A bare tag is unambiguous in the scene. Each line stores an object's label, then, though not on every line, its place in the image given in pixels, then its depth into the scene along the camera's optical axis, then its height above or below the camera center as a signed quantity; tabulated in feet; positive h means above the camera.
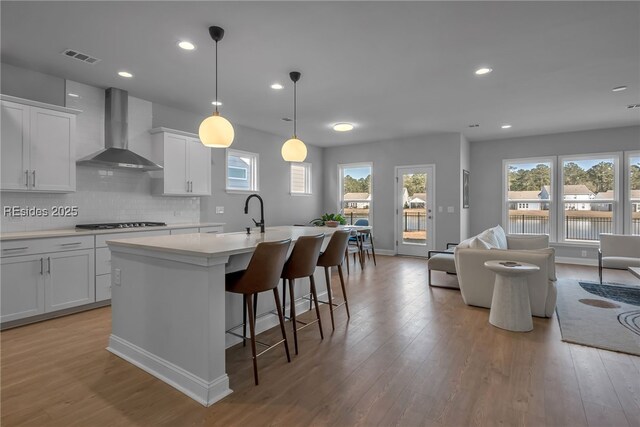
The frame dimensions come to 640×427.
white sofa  11.21 -2.19
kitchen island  6.71 -2.17
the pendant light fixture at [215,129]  9.48 +2.44
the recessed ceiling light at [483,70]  12.17 +5.35
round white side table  10.19 -2.72
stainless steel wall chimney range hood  13.61 +3.41
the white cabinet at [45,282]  10.33 -2.39
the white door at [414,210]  24.30 +0.19
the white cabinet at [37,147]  11.00 +2.35
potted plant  23.34 -0.47
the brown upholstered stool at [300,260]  8.81 -1.32
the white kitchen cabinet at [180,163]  15.42 +2.44
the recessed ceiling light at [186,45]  10.07 +5.26
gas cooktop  12.75 -0.54
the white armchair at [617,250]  15.12 -1.86
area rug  9.35 -3.59
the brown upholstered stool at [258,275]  7.25 -1.44
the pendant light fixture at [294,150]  12.30 +2.39
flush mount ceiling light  17.74 +4.69
